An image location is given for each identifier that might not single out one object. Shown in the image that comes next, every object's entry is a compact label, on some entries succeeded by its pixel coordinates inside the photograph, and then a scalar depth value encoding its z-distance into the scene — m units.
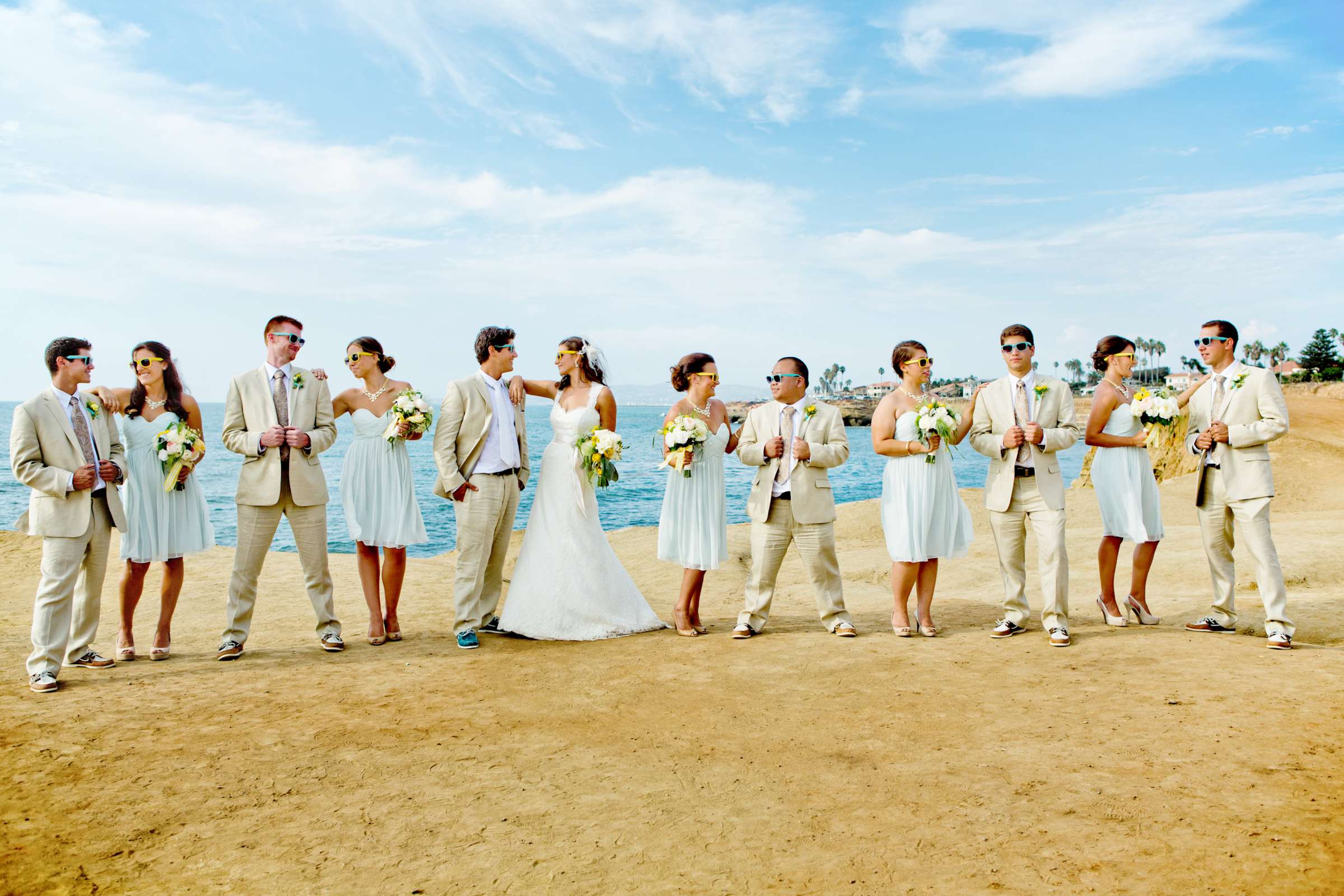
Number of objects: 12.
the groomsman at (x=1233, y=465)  6.75
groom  7.30
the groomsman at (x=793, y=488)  7.32
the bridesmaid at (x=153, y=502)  7.02
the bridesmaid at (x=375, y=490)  7.64
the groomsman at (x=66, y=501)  6.16
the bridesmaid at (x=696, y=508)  7.59
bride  7.53
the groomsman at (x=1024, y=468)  7.04
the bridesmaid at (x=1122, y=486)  7.64
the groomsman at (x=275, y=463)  6.89
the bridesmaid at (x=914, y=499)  7.29
